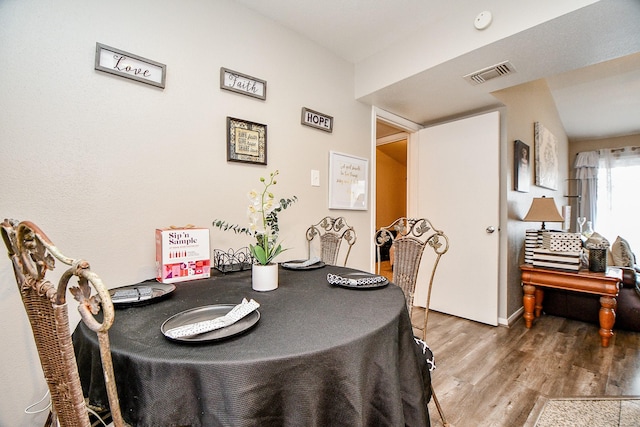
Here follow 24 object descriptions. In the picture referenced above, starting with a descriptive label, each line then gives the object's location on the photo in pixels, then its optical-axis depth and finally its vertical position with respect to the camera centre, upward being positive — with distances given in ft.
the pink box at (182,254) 4.15 -0.68
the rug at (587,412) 4.71 -3.69
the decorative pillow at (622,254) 10.05 -1.53
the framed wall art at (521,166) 9.26 +1.74
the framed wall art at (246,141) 5.58 +1.57
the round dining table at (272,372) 1.92 -1.25
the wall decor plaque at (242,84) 5.51 +2.81
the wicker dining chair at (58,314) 1.42 -0.60
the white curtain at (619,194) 15.65 +1.25
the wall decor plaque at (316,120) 6.84 +2.50
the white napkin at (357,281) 3.76 -0.98
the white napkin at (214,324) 2.23 -0.99
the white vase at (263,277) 3.70 -0.90
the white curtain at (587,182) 16.99 +2.10
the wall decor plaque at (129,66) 4.22 +2.47
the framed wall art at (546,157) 11.16 +2.64
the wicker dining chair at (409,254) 4.82 -0.77
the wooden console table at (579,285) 7.49 -2.15
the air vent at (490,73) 6.35 +3.56
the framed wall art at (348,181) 7.55 +0.96
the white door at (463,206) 8.75 +0.28
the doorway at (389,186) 19.07 +2.17
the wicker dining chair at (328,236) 6.29 -0.55
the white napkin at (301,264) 5.10 -1.01
